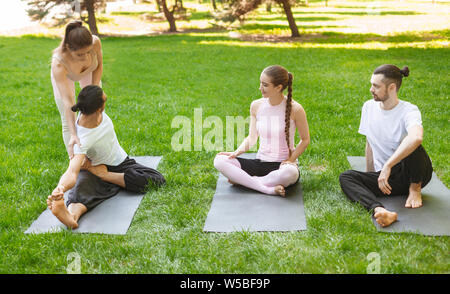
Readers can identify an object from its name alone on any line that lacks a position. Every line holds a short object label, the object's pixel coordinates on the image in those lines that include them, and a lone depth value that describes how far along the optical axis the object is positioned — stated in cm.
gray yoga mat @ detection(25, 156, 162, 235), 339
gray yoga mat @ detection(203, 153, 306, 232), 339
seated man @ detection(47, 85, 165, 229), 350
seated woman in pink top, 388
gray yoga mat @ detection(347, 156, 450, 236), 322
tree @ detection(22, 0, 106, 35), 1711
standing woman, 369
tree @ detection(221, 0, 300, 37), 1557
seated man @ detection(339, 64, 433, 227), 344
